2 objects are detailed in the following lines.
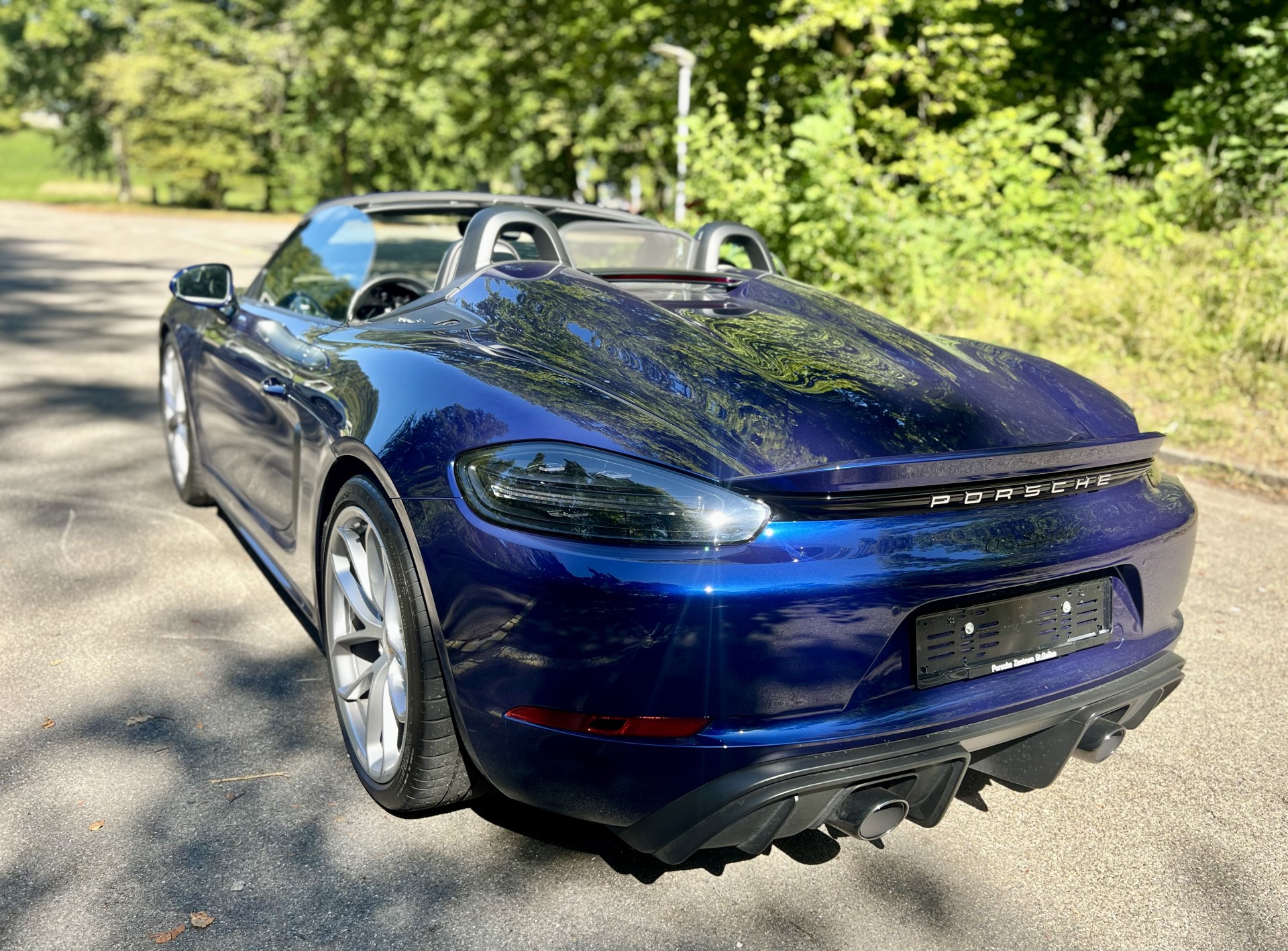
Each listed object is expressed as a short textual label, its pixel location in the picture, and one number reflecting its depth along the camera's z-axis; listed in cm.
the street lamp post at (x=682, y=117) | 1010
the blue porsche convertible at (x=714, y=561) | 193
